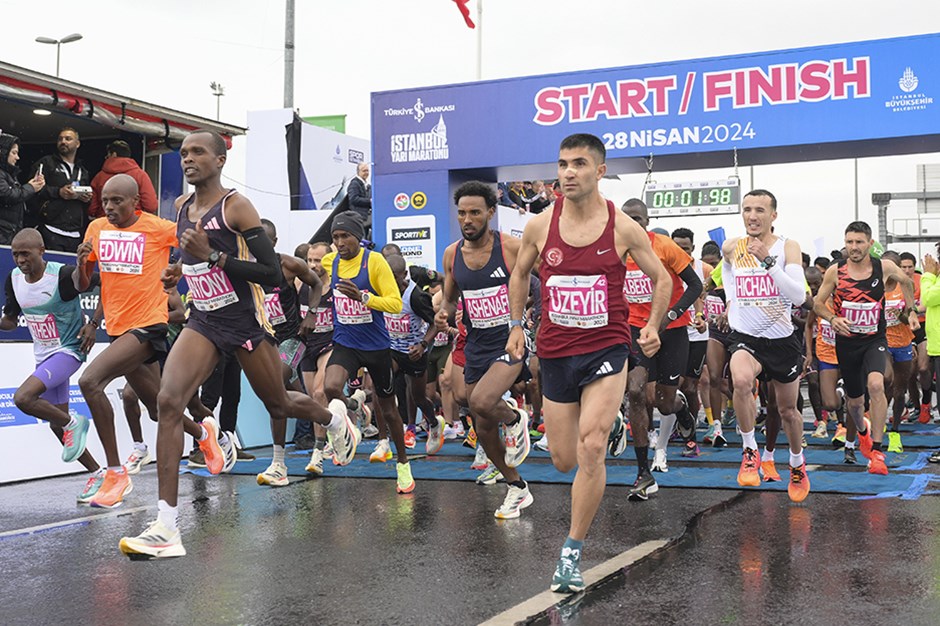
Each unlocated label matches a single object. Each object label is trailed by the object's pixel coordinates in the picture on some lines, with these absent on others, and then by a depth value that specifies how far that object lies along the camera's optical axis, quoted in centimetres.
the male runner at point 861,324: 932
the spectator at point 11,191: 1155
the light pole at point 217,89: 4955
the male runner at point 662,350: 806
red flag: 2975
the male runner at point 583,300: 519
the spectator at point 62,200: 1266
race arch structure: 1634
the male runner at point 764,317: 741
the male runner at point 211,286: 567
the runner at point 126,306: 757
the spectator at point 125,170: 1291
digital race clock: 1783
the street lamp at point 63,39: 3025
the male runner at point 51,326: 854
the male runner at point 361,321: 883
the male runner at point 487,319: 725
